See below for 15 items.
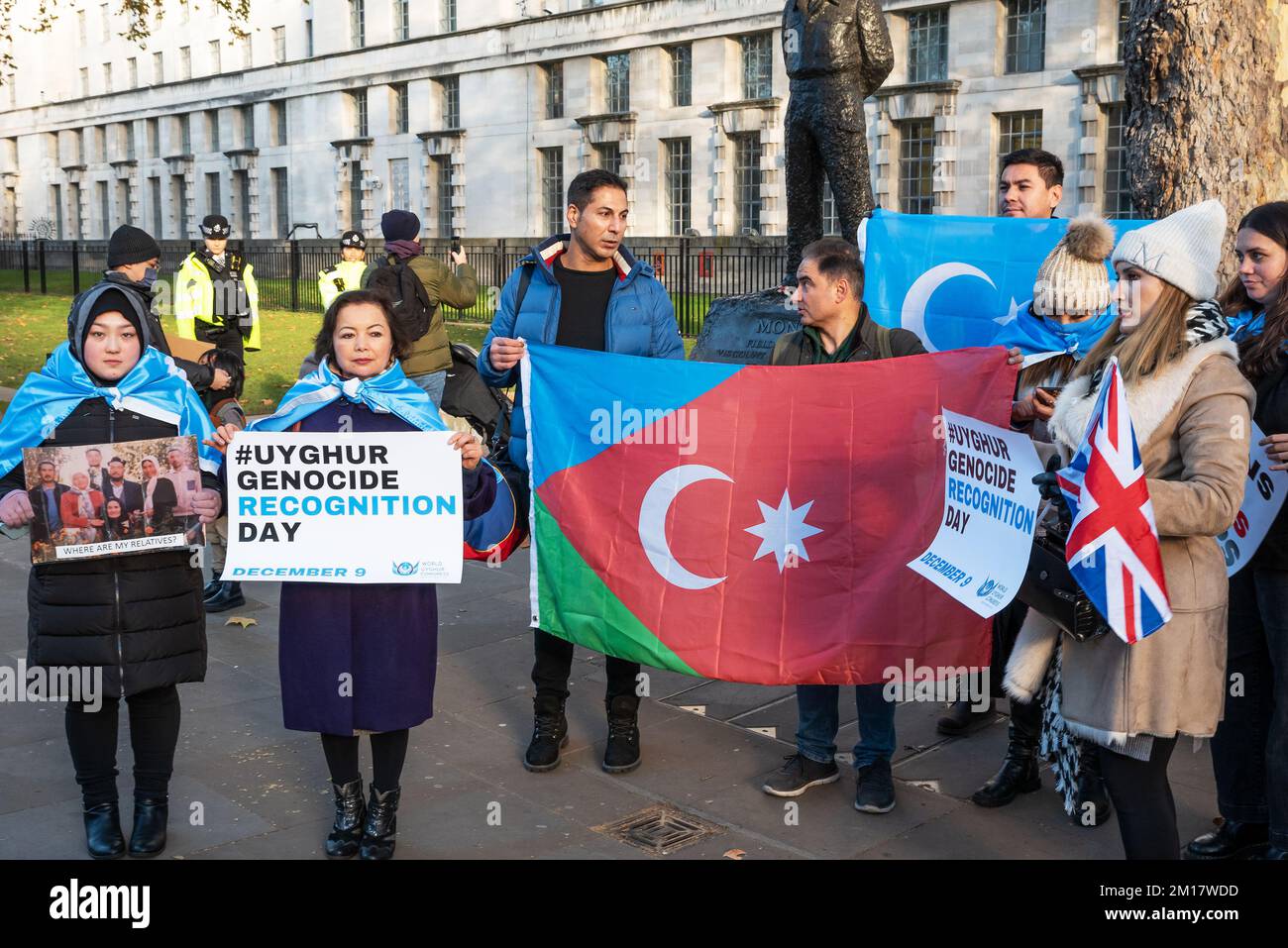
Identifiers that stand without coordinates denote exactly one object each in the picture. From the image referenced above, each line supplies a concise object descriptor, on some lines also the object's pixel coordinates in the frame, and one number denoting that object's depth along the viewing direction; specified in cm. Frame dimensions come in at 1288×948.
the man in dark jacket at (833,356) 478
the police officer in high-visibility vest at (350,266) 1390
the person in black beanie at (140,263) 642
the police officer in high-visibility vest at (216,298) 1023
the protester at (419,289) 840
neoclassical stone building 3494
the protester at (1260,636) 406
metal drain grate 446
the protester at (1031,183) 600
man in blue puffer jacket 518
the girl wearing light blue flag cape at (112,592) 426
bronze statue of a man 897
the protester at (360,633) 426
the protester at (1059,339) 470
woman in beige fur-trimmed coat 334
